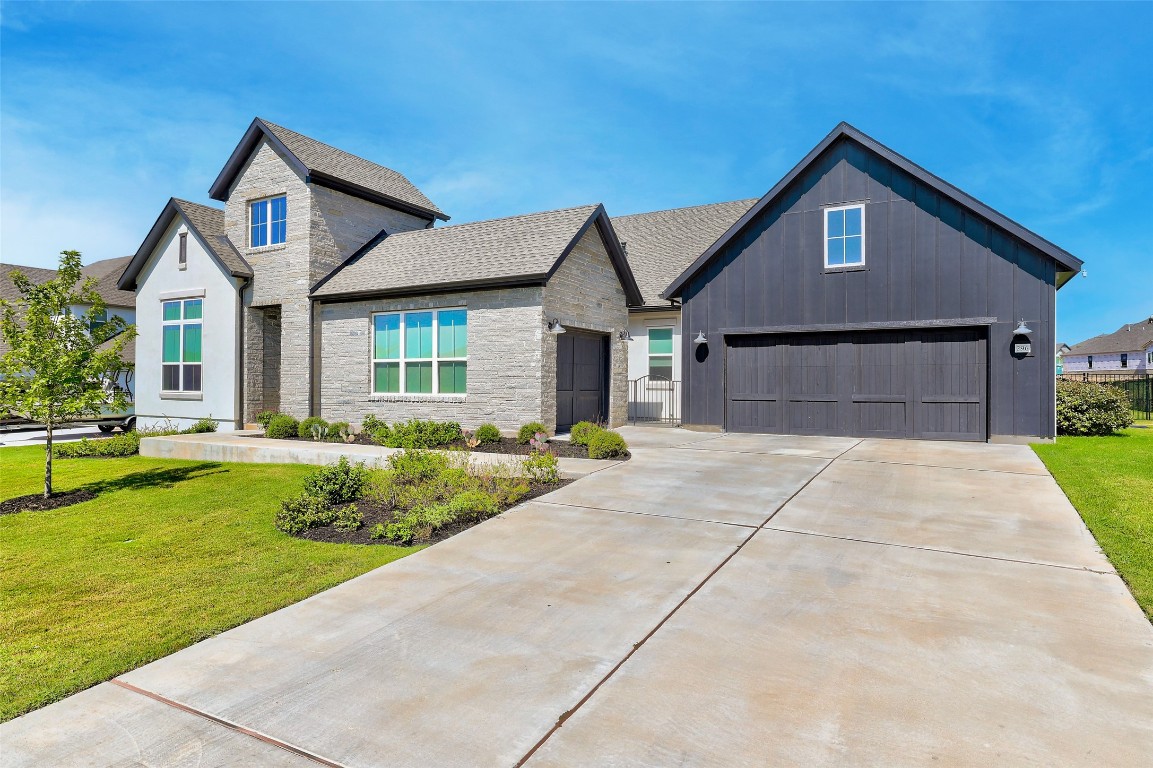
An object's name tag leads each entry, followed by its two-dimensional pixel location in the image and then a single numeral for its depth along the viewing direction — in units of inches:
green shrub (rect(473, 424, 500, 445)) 483.2
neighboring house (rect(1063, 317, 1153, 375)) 2245.3
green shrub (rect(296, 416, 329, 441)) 560.6
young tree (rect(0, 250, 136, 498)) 332.8
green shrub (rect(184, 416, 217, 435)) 619.6
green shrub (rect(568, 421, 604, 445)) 435.8
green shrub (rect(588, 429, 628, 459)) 400.2
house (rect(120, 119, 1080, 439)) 500.7
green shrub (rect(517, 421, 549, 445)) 480.7
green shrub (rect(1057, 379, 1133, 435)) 548.7
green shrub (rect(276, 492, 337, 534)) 248.4
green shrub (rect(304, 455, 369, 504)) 274.7
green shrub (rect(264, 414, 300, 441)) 567.8
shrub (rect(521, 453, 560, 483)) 319.3
